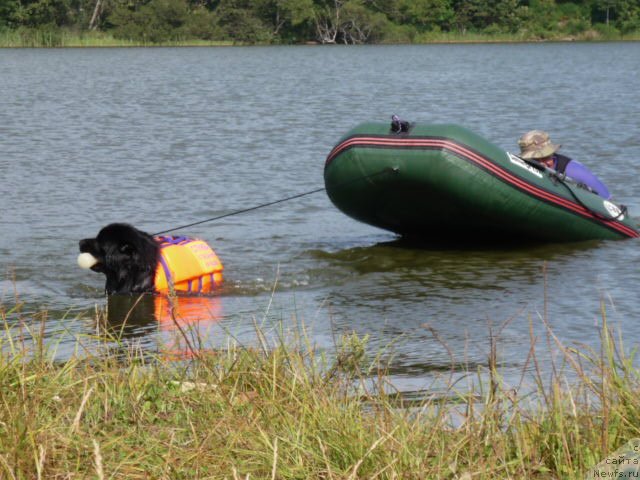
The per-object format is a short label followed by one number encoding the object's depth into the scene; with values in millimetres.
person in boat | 15942
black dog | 12258
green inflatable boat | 14523
